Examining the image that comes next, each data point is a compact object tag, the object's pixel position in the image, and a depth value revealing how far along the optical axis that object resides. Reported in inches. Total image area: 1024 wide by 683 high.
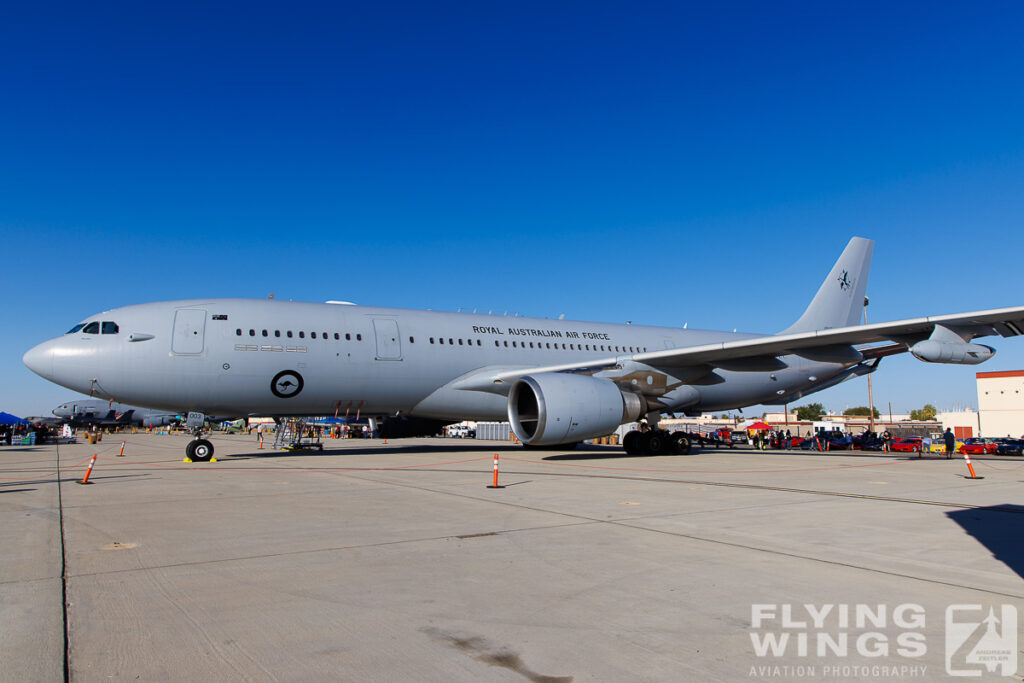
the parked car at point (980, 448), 1185.4
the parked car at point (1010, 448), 1142.3
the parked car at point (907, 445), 1265.4
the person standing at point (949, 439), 879.1
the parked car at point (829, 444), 1263.5
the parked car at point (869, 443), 1270.9
